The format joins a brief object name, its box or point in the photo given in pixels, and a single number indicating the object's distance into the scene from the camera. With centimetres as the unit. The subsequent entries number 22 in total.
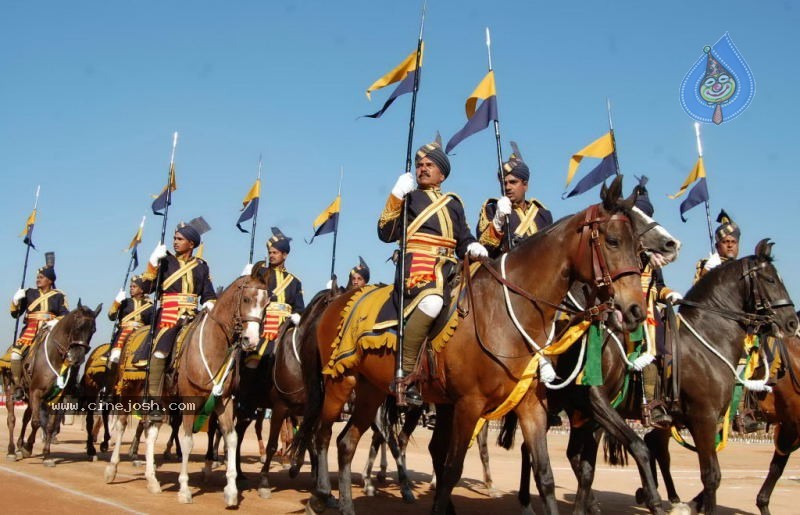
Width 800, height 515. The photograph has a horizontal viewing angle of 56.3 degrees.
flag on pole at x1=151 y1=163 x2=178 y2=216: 1472
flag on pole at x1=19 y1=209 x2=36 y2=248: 2070
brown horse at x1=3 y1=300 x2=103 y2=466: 1472
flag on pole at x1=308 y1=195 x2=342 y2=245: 1722
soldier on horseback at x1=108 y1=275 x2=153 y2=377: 1577
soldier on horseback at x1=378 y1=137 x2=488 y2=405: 746
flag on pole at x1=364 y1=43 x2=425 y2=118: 904
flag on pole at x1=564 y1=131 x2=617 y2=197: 1059
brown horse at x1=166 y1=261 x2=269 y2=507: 1066
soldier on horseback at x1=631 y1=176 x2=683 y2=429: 907
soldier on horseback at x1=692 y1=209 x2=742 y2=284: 1200
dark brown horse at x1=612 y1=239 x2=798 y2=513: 920
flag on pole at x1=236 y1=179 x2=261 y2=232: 1659
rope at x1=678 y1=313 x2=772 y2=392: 938
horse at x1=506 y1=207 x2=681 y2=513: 671
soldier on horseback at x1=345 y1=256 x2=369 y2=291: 1694
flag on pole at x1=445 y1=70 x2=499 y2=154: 930
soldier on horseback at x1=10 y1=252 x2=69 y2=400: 1711
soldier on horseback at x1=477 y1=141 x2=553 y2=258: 934
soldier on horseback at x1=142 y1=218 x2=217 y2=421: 1242
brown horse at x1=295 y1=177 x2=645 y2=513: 645
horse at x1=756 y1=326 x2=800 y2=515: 1041
